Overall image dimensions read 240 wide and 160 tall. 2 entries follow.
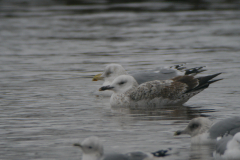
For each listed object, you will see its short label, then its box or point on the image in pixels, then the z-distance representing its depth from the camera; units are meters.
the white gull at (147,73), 24.12
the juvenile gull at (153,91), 22.06
